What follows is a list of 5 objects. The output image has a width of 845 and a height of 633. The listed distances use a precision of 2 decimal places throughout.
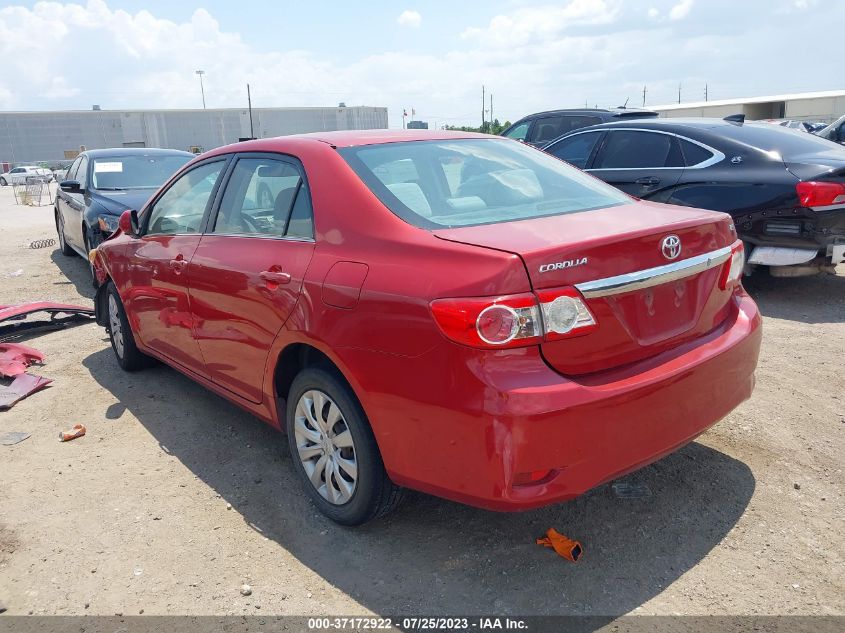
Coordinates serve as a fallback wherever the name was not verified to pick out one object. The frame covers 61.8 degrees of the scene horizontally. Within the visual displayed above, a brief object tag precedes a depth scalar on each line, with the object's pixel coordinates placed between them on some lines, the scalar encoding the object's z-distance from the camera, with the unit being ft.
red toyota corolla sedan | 7.80
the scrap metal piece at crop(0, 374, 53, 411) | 15.96
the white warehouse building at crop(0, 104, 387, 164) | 282.97
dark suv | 35.04
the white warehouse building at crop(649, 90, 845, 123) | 131.44
